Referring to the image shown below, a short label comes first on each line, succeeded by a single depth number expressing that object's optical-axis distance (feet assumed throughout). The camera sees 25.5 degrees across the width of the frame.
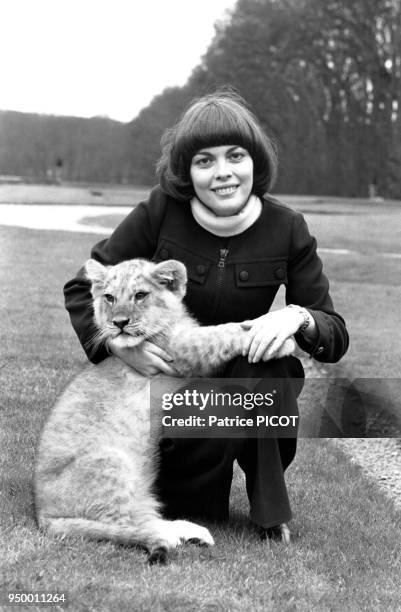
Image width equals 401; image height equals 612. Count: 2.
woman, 13.79
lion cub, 12.57
